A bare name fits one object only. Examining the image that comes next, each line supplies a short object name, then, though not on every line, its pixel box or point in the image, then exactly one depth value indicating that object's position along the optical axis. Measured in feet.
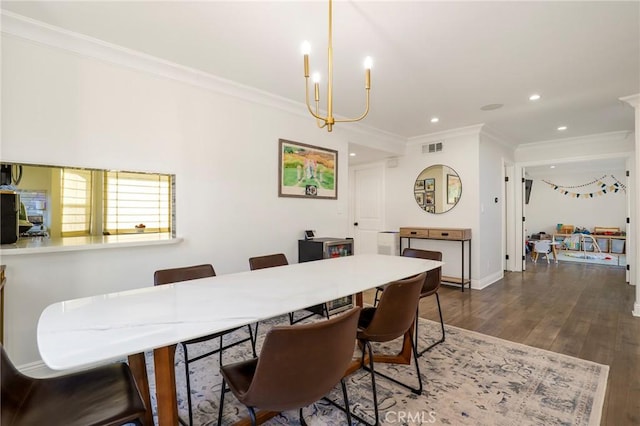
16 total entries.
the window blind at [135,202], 8.23
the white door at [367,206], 19.52
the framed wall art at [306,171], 11.80
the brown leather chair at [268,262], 7.98
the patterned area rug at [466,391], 5.73
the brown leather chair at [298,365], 3.39
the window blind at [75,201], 7.52
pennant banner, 26.30
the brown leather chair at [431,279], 8.50
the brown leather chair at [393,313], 5.39
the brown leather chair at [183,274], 6.28
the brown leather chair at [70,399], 3.33
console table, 14.87
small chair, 23.41
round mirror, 16.07
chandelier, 5.72
